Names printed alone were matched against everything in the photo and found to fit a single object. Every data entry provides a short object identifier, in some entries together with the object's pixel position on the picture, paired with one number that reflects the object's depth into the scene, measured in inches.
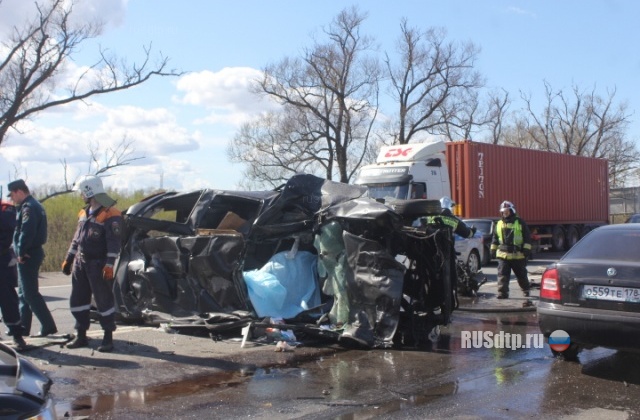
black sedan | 237.9
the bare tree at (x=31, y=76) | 1032.8
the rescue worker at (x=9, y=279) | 281.6
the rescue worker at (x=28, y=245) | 289.3
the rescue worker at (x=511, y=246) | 440.5
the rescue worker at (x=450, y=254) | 315.9
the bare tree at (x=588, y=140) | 2440.9
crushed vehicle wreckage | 301.1
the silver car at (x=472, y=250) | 621.3
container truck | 762.8
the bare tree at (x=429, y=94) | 1836.9
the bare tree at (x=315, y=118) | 1742.1
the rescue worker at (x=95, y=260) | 283.7
